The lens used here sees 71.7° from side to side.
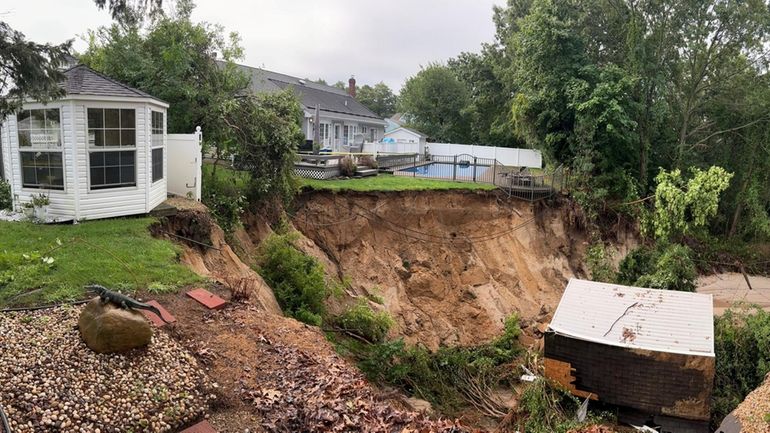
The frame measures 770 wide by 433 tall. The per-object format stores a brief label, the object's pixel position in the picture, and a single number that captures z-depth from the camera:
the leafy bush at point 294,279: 11.55
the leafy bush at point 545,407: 9.98
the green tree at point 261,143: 14.74
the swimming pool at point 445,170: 22.33
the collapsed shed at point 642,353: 10.09
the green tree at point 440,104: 39.31
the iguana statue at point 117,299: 6.73
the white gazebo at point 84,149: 10.46
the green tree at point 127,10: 8.51
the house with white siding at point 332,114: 31.37
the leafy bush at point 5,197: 11.38
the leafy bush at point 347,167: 20.12
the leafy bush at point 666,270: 15.95
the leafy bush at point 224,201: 13.73
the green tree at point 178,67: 14.62
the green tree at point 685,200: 17.19
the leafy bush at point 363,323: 12.32
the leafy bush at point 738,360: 11.60
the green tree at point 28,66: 7.66
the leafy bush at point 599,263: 19.27
